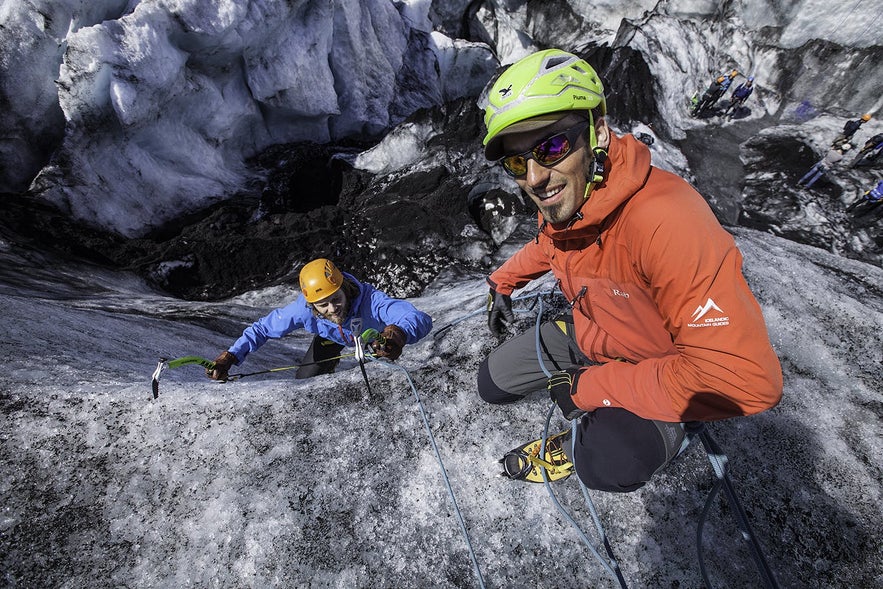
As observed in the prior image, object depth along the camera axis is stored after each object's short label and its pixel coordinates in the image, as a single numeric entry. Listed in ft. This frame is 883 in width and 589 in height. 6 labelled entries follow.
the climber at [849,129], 32.78
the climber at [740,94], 38.01
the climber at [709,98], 38.37
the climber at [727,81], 38.59
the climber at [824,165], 33.22
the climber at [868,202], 30.30
